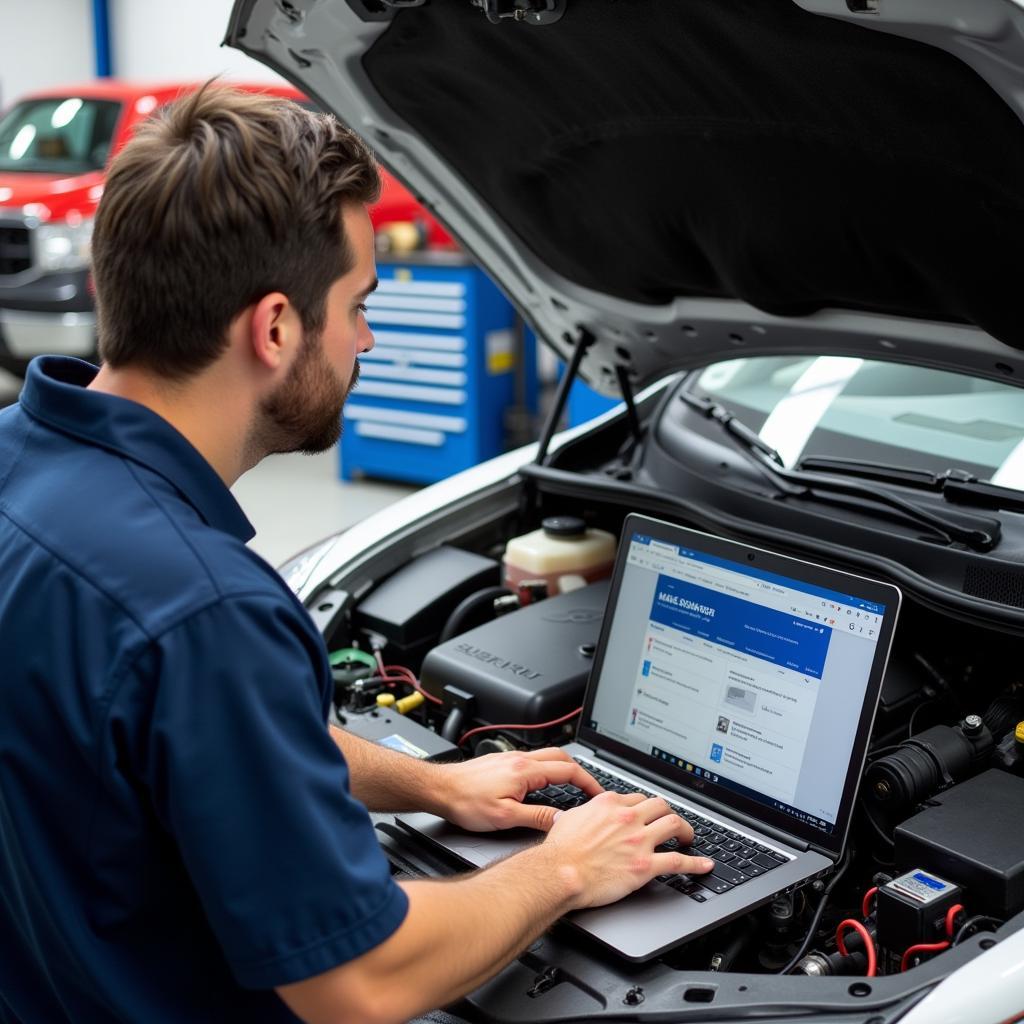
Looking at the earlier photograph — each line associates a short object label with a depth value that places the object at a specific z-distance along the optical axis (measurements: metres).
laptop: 1.45
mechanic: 0.99
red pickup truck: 5.91
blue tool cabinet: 5.42
